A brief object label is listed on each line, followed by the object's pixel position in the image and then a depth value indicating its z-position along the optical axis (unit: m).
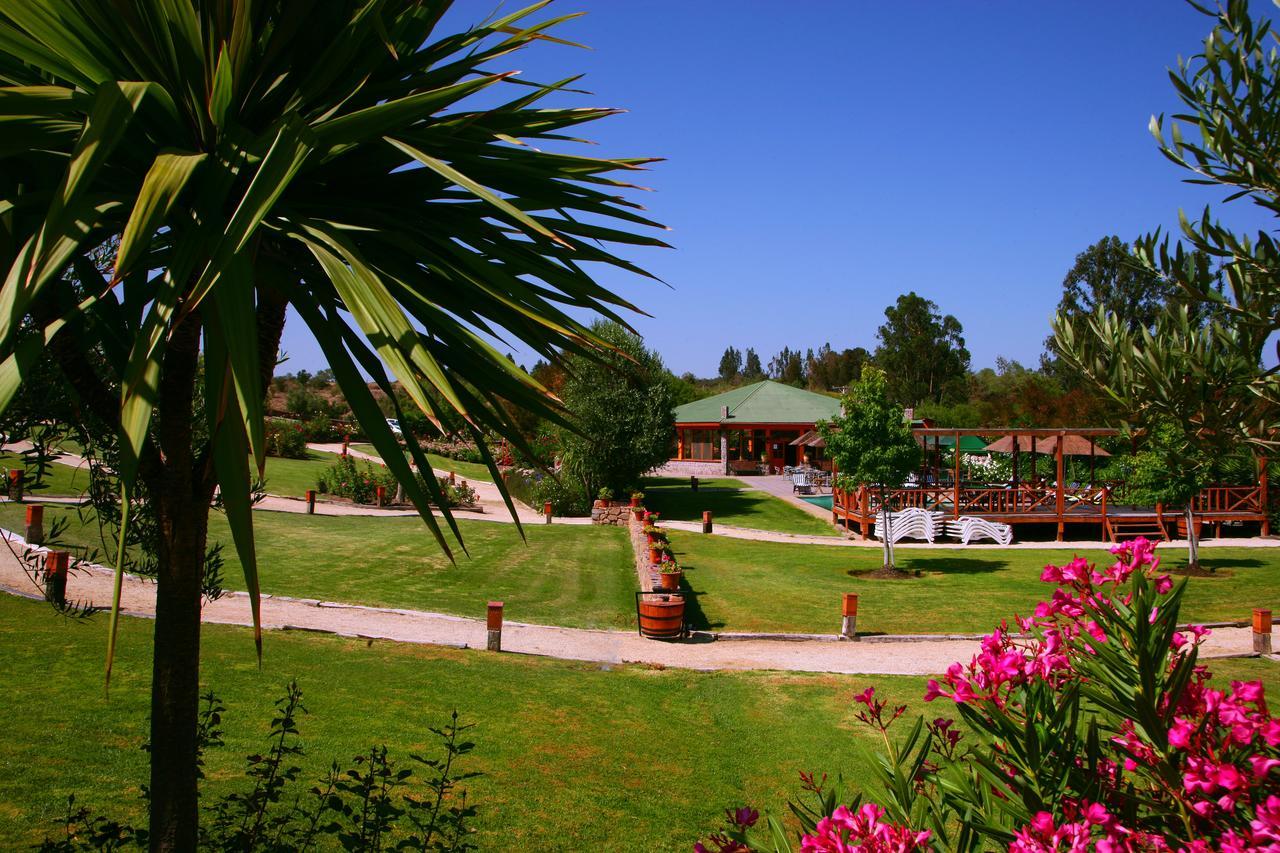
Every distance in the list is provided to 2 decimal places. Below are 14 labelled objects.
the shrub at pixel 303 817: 3.93
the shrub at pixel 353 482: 30.42
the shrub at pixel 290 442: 40.25
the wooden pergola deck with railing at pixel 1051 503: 27.17
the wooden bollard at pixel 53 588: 4.24
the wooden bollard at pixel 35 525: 14.85
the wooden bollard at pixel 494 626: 12.32
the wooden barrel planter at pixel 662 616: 13.78
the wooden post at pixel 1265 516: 27.42
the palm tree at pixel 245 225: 1.83
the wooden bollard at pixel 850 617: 14.15
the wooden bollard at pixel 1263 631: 13.36
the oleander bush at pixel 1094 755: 2.03
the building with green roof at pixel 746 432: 52.53
